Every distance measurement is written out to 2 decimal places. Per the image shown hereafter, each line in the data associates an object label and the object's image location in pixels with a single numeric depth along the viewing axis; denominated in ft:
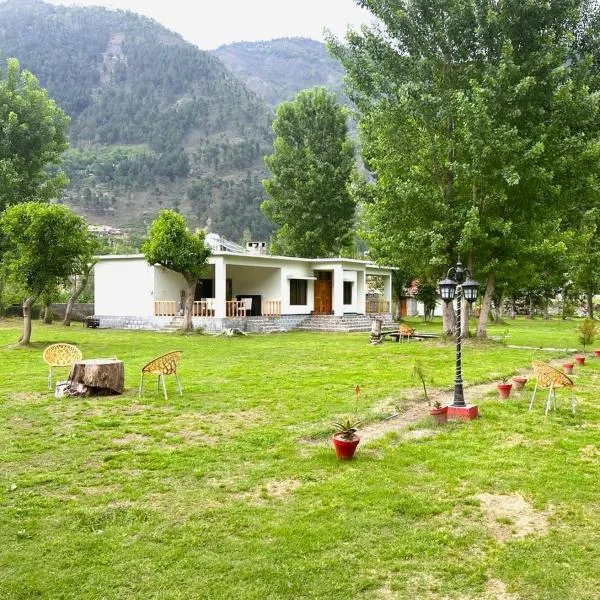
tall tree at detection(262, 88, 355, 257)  108.47
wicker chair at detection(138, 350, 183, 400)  29.13
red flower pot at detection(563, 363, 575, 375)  38.62
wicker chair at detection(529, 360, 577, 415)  25.34
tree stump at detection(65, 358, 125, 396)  29.89
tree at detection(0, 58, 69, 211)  73.15
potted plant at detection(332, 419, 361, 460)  18.85
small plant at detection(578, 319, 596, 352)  53.26
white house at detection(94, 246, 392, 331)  80.79
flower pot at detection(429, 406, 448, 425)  24.20
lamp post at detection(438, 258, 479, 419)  25.38
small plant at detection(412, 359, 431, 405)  27.79
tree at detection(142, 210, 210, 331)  68.54
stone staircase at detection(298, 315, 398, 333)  84.74
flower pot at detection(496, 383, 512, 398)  29.78
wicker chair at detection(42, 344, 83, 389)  32.94
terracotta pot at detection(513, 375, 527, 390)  32.19
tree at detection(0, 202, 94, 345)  53.06
